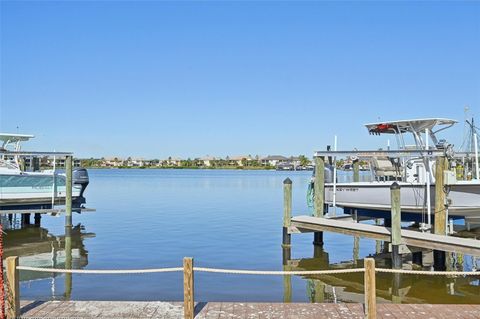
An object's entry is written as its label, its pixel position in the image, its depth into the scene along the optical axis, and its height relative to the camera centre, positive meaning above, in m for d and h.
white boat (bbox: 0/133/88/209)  21.92 -0.65
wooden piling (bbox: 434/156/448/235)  14.73 -0.93
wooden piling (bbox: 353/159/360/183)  21.08 -0.07
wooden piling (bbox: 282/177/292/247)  17.09 -1.39
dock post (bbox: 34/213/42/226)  24.89 -2.43
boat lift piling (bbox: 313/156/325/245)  17.55 -0.61
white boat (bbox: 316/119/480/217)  16.98 -0.57
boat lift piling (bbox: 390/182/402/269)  13.25 -1.62
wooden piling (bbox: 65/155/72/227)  22.27 -1.08
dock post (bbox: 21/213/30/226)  25.11 -2.47
